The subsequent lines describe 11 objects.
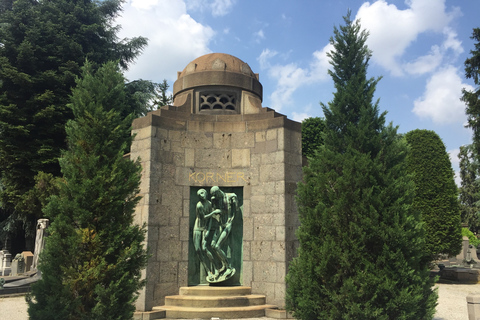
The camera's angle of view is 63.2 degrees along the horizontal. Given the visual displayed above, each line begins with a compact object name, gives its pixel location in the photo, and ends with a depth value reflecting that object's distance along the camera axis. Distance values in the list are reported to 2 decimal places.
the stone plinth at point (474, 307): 7.37
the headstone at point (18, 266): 20.00
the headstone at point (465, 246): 22.98
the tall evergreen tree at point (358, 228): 6.04
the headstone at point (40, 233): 16.91
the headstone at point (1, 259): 21.44
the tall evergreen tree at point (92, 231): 5.76
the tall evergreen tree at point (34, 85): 19.66
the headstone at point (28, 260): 20.61
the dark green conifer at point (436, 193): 17.72
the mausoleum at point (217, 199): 9.10
